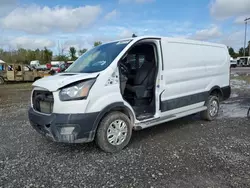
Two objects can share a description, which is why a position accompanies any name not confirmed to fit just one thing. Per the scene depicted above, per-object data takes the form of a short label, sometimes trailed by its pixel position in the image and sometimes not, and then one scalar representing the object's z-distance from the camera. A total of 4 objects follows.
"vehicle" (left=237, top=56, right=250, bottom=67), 47.33
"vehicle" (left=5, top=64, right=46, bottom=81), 16.47
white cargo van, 3.07
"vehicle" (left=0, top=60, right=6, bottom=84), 16.42
